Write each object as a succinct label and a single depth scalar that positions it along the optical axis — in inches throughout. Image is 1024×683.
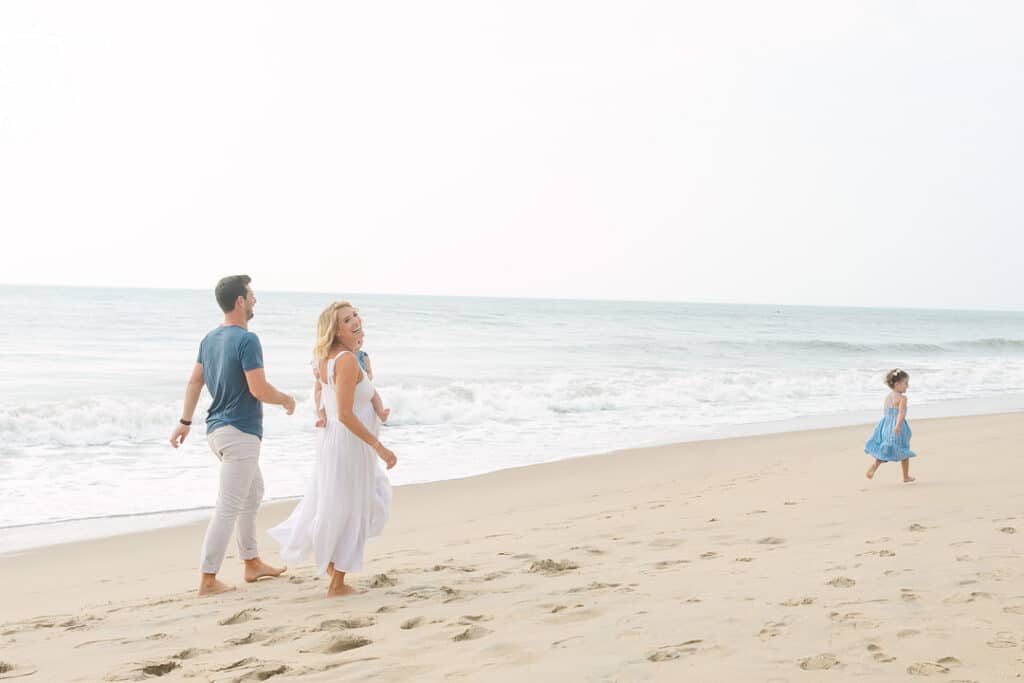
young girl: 297.6
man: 187.6
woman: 173.9
